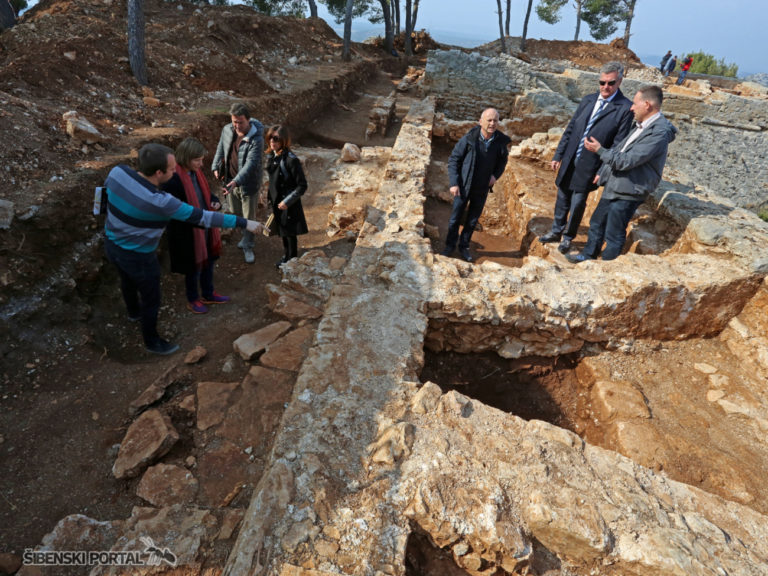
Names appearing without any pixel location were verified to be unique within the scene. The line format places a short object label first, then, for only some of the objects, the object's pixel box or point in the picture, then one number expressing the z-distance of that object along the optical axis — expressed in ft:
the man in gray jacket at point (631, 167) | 12.34
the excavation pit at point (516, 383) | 12.25
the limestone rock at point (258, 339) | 11.88
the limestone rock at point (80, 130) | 17.01
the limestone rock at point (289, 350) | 11.48
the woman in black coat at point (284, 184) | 14.42
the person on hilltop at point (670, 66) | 81.77
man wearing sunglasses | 14.29
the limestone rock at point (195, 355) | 11.84
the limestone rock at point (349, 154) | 26.21
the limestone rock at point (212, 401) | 9.97
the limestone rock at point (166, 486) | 8.46
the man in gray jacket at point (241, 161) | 14.80
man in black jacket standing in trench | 15.42
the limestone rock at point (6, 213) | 12.50
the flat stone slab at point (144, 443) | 9.03
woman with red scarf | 12.18
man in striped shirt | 10.10
